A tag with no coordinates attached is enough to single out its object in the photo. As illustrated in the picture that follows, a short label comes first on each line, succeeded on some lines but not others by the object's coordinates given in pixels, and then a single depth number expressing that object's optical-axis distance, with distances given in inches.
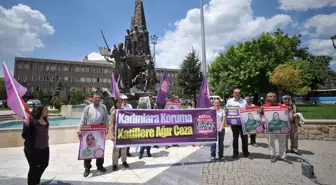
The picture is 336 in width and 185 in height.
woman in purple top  152.7
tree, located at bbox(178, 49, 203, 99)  1601.9
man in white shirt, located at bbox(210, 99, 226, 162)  245.9
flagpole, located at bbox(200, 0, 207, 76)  530.3
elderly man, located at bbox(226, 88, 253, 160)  254.2
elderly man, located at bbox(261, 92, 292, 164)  236.7
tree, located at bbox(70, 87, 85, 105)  1293.1
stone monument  836.6
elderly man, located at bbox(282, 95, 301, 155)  279.8
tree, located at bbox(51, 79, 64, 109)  2297.5
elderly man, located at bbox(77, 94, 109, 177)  207.9
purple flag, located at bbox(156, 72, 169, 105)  336.2
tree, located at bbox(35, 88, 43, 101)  2033.8
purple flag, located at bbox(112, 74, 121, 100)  296.4
